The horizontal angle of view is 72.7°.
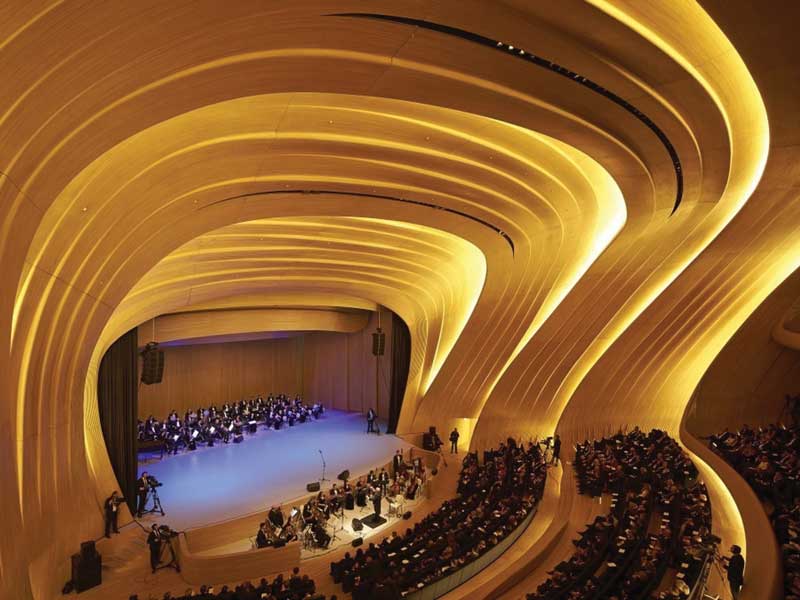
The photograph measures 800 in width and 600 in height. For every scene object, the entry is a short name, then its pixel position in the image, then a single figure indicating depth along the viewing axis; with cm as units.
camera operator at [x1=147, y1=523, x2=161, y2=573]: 1027
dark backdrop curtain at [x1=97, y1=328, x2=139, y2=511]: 1301
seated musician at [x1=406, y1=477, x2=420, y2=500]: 1460
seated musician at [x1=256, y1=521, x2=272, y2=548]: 1066
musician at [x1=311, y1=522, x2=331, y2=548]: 1124
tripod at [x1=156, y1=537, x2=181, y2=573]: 1041
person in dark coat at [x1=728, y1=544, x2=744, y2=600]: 707
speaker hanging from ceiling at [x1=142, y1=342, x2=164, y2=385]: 1325
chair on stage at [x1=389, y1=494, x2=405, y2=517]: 1342
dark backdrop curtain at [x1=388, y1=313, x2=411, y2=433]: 2184
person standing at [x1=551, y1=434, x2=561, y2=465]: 1667
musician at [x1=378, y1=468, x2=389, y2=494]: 1448
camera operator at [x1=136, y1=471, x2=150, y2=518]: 1257
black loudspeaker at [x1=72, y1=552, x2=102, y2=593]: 932
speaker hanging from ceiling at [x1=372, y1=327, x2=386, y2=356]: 2025
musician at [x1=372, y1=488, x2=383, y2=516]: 1288
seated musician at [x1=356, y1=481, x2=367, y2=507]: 1359
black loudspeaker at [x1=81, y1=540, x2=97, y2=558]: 945
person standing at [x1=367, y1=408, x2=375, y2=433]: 2136
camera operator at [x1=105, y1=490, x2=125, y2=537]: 1132
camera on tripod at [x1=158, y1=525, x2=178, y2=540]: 1048
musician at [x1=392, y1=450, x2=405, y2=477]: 1616
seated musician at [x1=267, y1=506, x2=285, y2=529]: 1147
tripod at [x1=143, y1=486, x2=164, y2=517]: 1264
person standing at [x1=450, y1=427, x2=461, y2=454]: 1922
